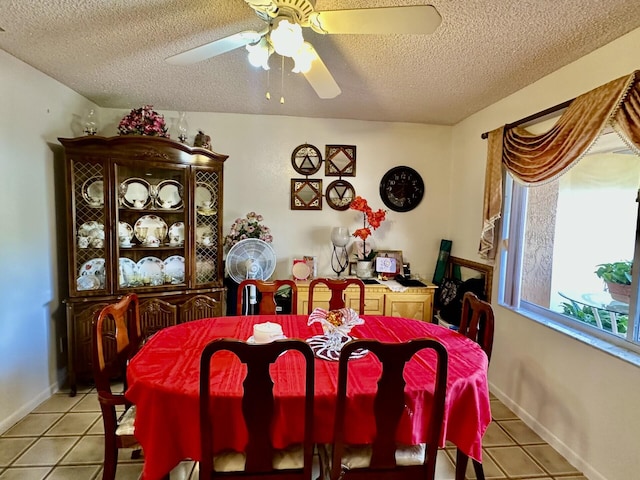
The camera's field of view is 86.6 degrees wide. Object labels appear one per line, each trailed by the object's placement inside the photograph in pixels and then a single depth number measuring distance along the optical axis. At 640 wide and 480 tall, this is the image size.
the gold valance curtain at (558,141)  1.63
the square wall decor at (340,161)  3.43
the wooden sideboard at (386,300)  3.08
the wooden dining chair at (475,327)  1.58
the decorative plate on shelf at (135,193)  2.74
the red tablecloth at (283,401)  1.27
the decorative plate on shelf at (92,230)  2.61
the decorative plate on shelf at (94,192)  2.60
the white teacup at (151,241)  2.83
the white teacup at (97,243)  2.64
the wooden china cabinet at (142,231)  2.55
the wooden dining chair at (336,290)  2.40
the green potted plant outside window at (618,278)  1.84
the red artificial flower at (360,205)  3.25
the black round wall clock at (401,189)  3.50
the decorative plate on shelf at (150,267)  2.85
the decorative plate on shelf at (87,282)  2.57
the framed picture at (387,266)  3.36
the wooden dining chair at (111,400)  1.48
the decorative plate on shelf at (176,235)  2.88
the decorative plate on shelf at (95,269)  2.62
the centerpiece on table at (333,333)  1.64
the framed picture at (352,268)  3.50
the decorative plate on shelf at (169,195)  2.85
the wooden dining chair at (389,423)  1.20
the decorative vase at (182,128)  2.89
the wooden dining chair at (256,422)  1.15
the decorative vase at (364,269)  3.34
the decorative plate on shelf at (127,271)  2.74
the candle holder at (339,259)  3.50
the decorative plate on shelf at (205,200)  2.94
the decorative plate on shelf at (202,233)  2.94
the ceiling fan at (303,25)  1.25
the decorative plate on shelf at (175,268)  2.89
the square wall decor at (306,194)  3.42
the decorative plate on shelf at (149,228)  2.83
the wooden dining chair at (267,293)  2.32
